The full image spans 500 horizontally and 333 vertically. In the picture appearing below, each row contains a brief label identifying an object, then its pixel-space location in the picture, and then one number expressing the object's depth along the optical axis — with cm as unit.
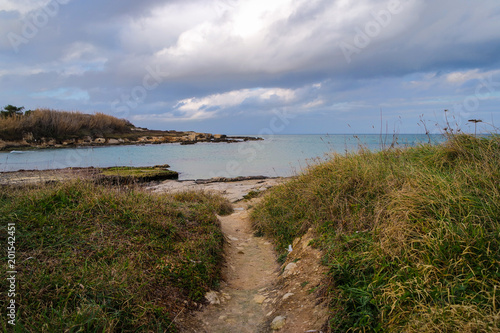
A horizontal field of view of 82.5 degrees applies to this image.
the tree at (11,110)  3904
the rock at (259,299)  389
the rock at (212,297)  378
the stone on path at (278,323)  310
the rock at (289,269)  415
